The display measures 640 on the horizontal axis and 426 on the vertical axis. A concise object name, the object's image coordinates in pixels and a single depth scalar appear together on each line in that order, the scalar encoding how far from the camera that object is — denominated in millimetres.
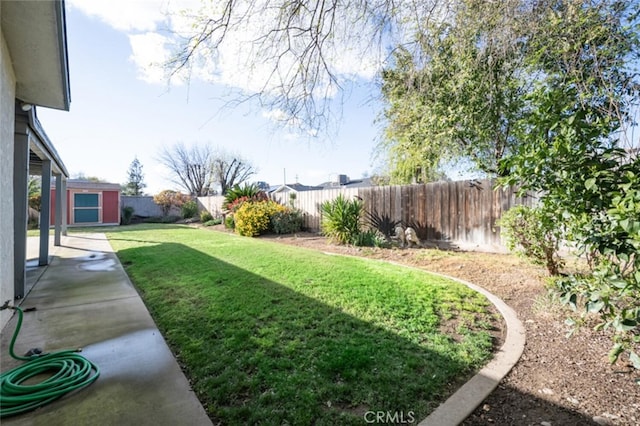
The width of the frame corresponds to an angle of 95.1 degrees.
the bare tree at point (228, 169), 29516
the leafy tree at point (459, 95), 3307
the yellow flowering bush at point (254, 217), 10891
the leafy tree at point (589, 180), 1657
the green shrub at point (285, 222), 11133
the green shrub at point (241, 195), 12750
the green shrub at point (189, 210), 19750
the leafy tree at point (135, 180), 35688
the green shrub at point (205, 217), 17422
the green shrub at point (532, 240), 4258
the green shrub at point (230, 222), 12953
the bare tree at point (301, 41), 2797
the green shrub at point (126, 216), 18297
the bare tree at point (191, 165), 29250
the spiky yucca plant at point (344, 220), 8297
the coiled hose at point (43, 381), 1937
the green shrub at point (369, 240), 7868
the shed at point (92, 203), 16141
